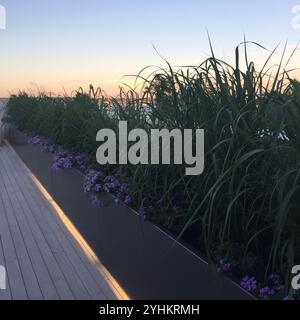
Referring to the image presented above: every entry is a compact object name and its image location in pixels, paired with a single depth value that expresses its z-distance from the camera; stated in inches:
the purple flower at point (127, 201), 66.9
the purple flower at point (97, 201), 76.3
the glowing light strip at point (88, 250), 66.4
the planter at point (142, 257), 47.6
